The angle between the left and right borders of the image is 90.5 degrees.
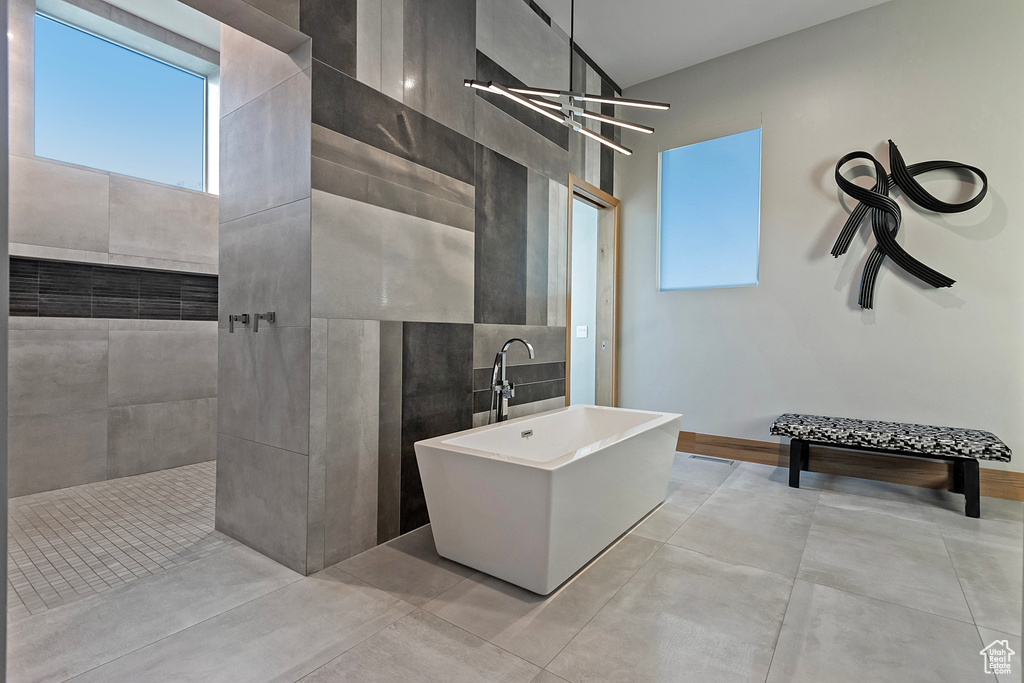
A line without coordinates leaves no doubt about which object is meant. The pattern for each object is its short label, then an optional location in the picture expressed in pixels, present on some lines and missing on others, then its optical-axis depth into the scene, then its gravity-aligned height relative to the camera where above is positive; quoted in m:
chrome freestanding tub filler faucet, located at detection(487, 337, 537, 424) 2.86 -0.28
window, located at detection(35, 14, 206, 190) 3.37 +1.62
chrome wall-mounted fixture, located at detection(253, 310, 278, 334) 2.19 +0.07
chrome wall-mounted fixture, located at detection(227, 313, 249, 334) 2.32 +0.06
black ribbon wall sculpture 3.26 +0.86
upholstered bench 2.77 -0.59
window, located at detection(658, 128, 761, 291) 4.03 +1.03
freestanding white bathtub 1.83 -0.65
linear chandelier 2.25 +1.10
